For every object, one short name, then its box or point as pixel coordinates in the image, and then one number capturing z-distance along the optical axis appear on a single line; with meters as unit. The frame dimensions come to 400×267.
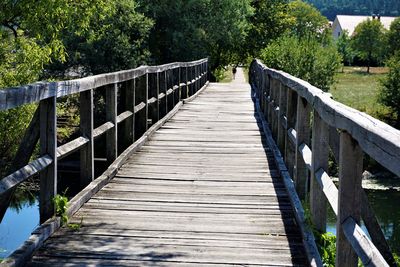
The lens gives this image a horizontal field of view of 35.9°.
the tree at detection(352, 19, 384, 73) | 83.44
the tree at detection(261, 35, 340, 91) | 26.39
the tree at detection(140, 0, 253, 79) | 30.86
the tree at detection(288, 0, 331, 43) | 107.06
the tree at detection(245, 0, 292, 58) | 42.47
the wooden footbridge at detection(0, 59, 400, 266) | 3.38
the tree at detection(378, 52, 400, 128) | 37.59
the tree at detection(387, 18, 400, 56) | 72.62
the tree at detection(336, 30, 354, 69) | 94.31
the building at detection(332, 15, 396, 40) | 136.57
